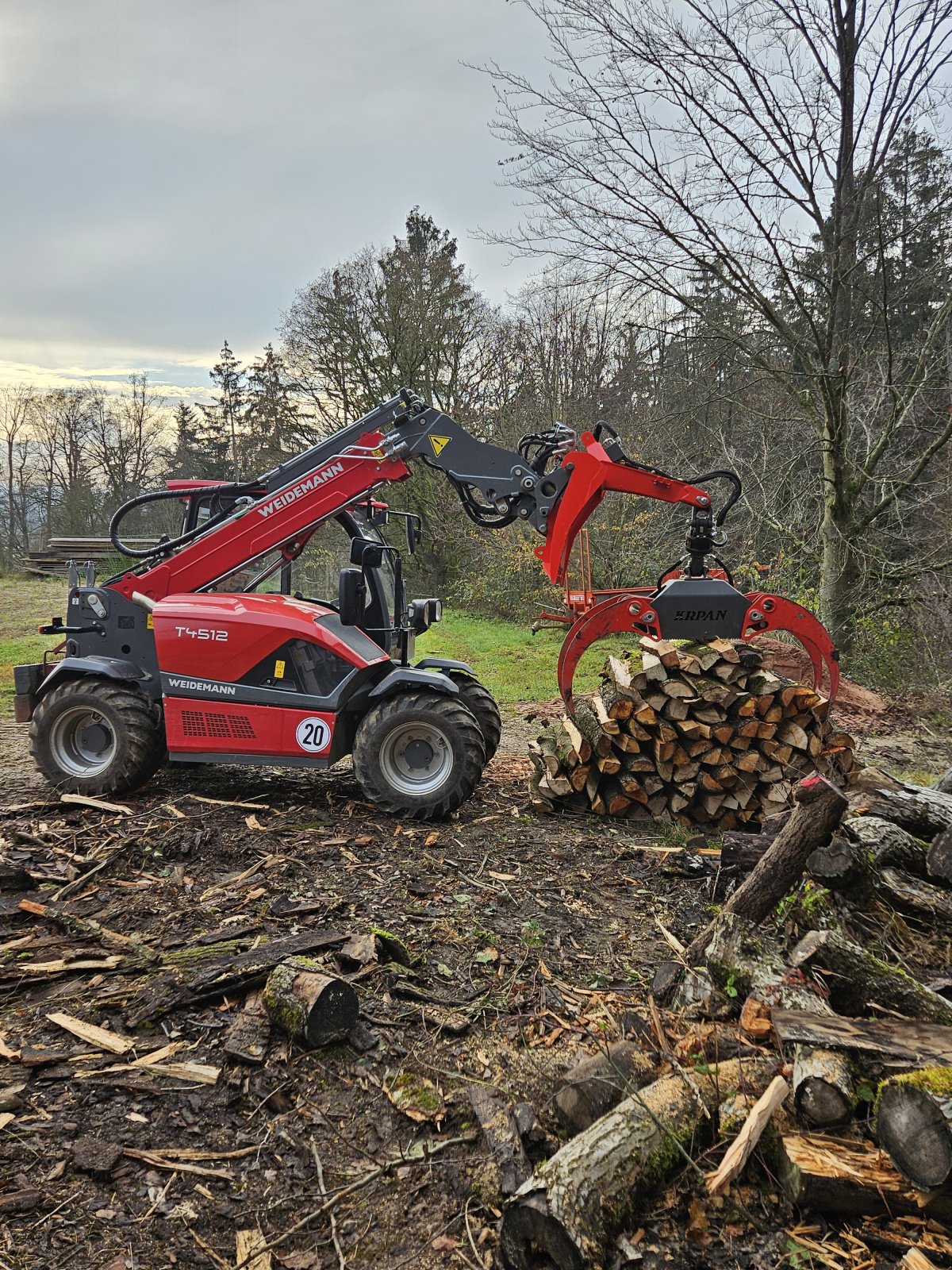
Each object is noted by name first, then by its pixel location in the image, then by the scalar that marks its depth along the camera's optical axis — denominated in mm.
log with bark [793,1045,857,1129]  2234
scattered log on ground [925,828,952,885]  3334
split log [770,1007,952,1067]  2354
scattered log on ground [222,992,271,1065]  2955
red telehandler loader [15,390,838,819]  5809
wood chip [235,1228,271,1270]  2170
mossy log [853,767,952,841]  3910
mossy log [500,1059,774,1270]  2012
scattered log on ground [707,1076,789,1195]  2141
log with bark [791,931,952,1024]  2719
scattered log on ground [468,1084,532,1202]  2359
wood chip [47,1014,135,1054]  3051
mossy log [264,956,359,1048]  3033
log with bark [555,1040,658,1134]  2494
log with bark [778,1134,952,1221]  1999
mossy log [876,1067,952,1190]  1936
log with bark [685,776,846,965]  3334
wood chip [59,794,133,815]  5660
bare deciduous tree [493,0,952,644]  8461
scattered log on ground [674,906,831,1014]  2814
